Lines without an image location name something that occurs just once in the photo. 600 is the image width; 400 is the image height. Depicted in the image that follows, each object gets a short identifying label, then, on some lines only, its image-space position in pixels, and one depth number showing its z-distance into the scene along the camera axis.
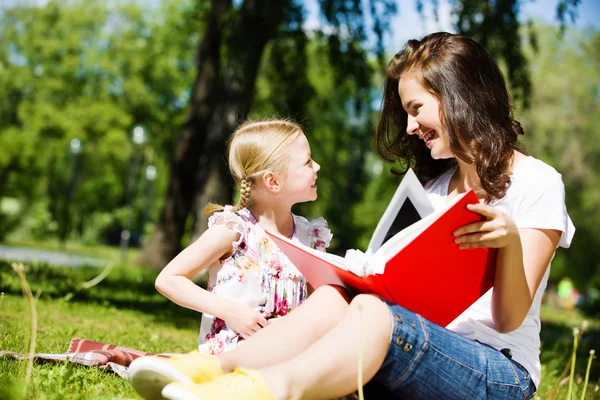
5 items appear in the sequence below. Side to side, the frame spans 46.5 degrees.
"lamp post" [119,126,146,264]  16.06
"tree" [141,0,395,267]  8.50
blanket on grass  2.58
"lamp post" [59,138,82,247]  27.95
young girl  2.41
